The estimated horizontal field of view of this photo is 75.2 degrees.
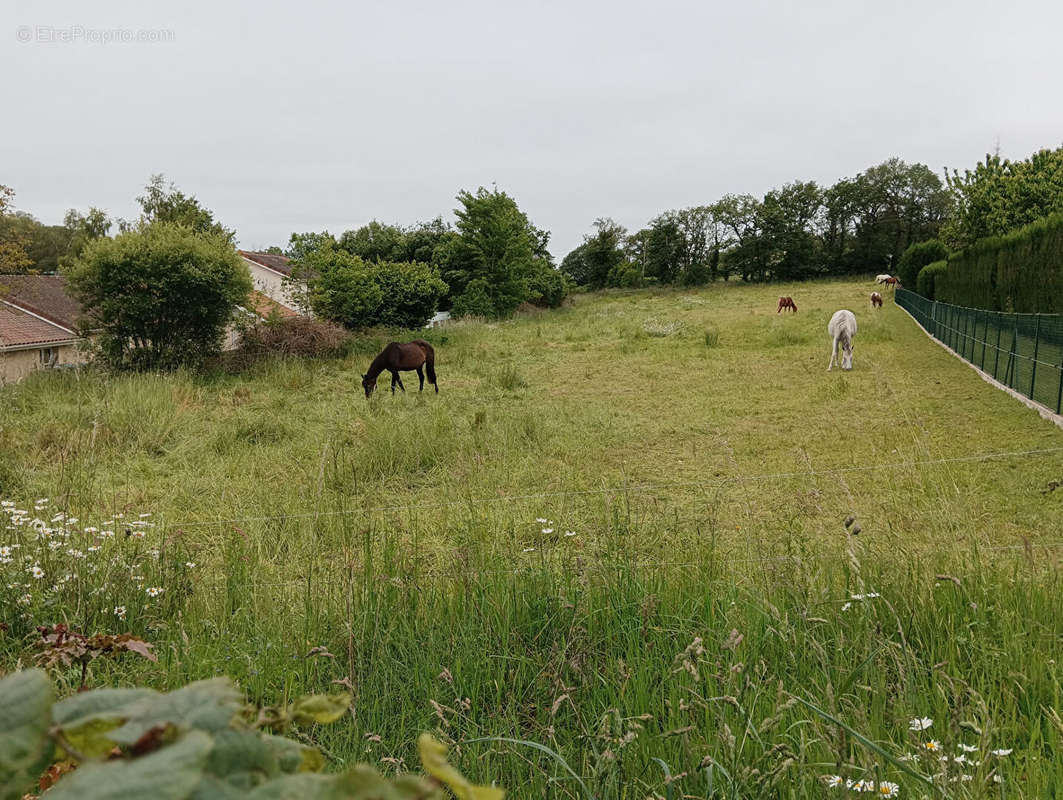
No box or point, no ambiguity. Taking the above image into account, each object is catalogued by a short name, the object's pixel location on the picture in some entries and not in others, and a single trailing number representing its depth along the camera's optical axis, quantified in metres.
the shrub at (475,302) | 34.75
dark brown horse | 12.97
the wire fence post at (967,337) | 14.33
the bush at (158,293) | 14.81
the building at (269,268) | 36.72
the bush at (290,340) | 16.27
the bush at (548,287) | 43.00
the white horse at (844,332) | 14.00
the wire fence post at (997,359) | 11.48
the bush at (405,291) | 24.14
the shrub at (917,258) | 37.84
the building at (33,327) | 23.17
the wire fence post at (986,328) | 12.46
